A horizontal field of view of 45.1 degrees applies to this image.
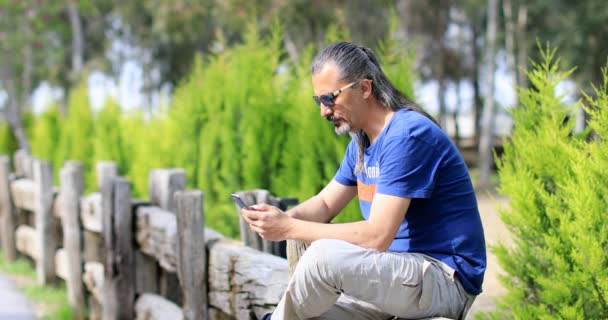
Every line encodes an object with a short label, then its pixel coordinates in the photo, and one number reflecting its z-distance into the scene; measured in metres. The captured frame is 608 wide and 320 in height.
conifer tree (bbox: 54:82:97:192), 11.41
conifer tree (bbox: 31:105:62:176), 13.02
